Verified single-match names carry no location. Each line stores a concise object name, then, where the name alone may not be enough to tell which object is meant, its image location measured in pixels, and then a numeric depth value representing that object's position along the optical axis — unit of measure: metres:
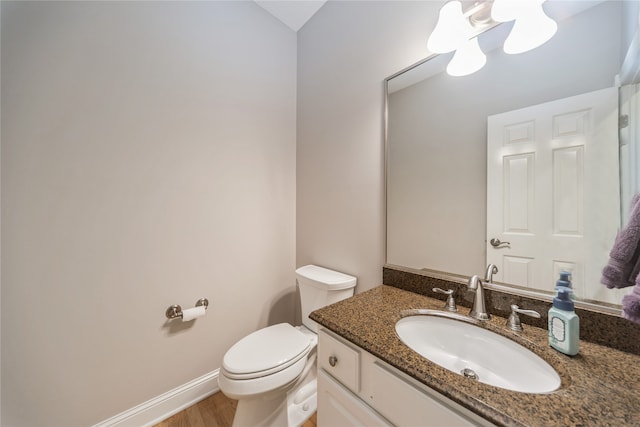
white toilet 1.00
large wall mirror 0.66
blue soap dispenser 0.59
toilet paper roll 1.26
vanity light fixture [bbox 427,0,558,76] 0.75
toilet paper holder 1.26
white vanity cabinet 0.53
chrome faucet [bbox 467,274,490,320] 0.81
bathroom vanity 0.45
